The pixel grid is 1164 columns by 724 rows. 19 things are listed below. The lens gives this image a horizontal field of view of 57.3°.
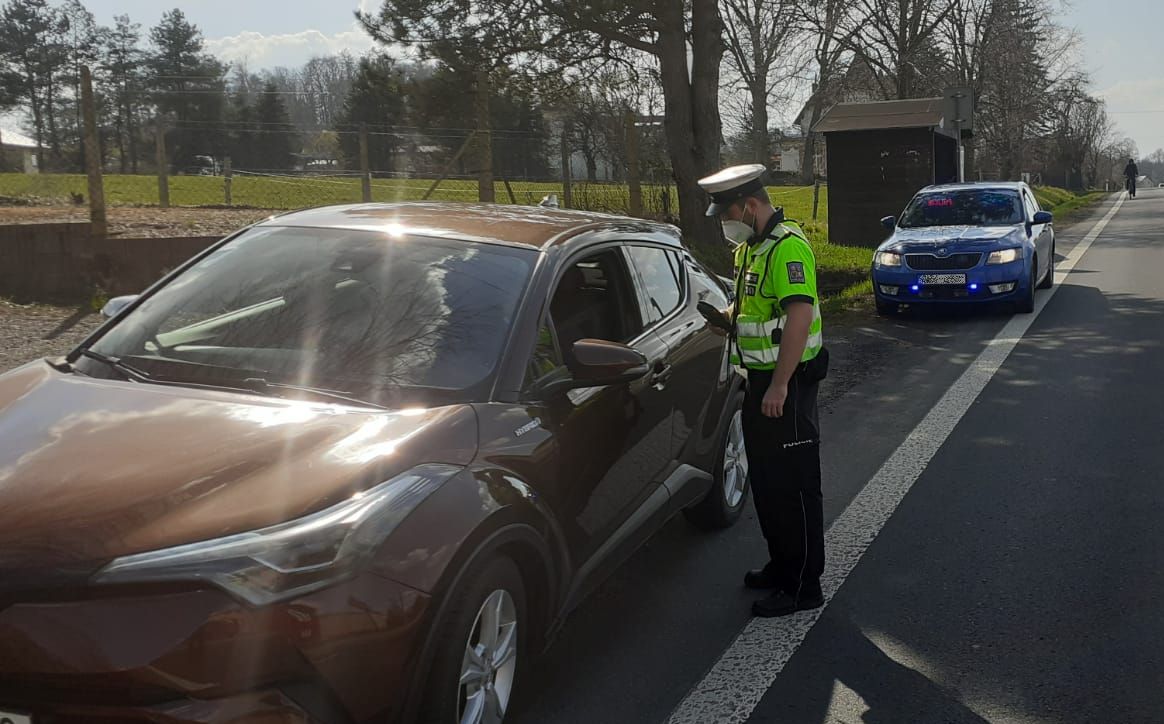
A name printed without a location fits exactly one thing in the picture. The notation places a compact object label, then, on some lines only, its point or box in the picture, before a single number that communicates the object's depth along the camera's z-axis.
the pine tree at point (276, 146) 20.45
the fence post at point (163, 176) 17.03
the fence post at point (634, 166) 16.62
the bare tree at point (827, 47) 34.09
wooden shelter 21.39
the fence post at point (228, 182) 18.25
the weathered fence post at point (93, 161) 10.31
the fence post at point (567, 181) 16.66
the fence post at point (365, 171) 14.76
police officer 4.02
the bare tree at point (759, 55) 42.41
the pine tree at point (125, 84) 24.91
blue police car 12.34
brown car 2.31
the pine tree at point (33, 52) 43.34
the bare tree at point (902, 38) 35.25
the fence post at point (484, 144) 12.86
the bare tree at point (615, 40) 15.75
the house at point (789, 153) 65.41
